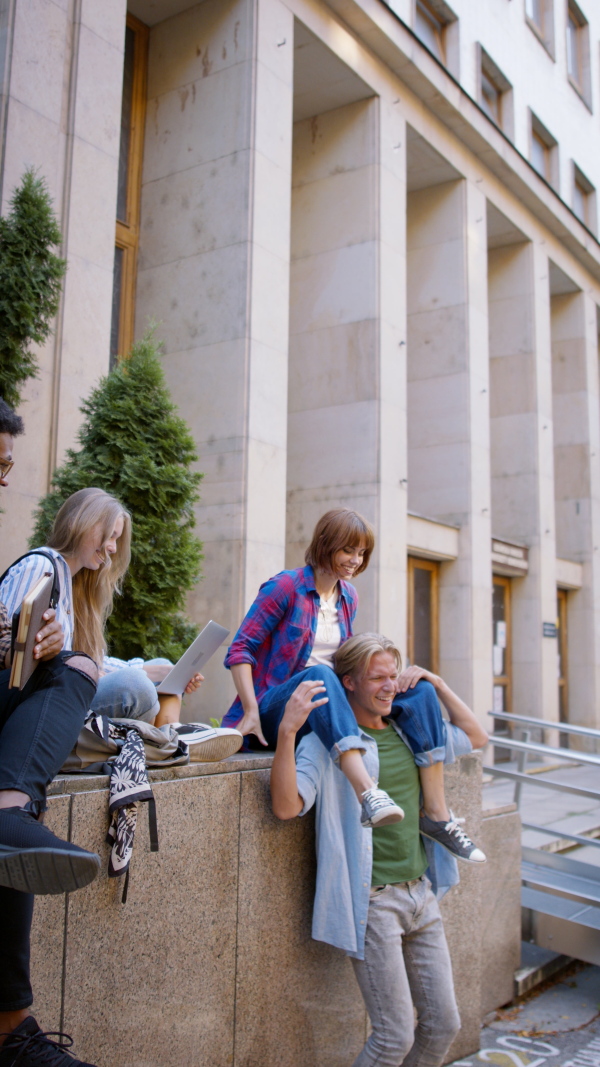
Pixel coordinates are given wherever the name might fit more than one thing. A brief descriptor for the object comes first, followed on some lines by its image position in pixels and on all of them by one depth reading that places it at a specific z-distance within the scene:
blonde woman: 3.28
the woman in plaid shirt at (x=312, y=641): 3.88
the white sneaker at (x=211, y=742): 3.45
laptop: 3.55
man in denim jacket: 3.44
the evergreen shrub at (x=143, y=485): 6.23
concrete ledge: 2.87
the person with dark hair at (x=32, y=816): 2.20
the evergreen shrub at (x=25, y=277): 5.62
